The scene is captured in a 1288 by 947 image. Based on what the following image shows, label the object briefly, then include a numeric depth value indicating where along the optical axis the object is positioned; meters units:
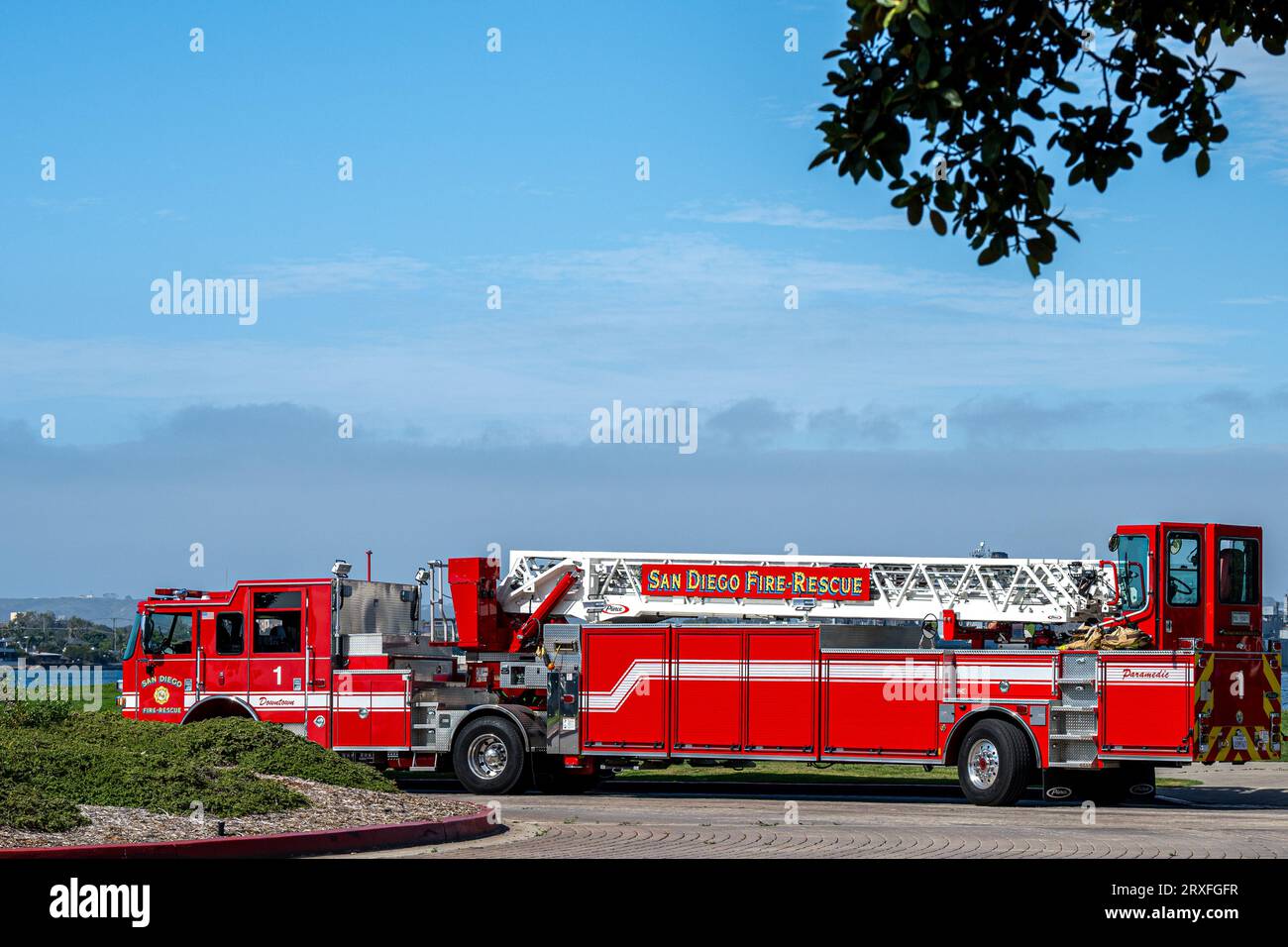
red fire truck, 20.88
